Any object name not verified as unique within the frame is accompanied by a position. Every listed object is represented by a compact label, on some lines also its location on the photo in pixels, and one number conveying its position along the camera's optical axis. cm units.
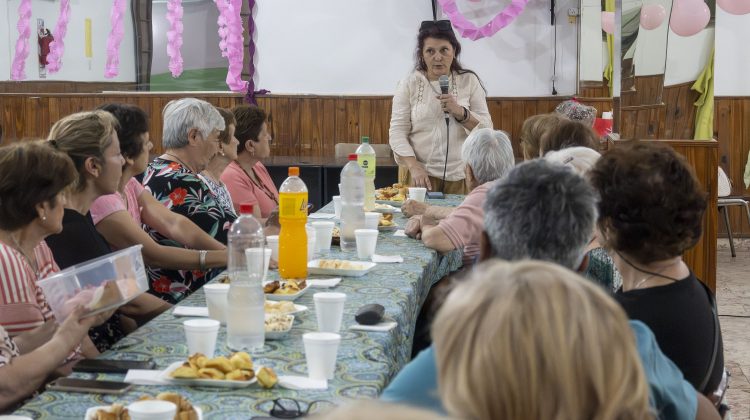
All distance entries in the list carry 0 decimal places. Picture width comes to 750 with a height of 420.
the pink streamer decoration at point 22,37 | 985
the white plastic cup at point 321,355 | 204
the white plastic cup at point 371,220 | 402
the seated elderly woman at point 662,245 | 213
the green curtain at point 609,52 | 868
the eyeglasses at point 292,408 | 183
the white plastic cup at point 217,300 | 244
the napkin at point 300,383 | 200
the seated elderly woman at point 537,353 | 105
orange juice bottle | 307
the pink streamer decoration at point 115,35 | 995
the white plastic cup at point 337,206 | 472
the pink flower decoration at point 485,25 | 914
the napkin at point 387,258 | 351
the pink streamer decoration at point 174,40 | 975
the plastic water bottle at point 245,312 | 226
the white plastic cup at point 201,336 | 213
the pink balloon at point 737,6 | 798
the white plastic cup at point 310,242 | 331
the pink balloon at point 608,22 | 852
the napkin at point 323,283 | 300
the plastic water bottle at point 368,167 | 479
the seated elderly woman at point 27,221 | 247
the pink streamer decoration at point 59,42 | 991
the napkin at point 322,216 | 463
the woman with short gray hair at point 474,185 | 364
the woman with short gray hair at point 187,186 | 384
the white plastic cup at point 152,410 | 165
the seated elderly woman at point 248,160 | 480
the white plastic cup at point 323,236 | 372
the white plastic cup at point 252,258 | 250
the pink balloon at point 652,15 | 631
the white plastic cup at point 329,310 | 238
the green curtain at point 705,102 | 568
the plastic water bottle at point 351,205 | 375
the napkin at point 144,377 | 200
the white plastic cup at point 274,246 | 327
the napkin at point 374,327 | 246
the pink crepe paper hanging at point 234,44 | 961
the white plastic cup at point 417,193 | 492
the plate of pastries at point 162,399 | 172
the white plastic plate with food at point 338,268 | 318
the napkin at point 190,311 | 262
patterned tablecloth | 190
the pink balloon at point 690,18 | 589
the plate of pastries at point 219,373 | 197
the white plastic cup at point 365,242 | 349
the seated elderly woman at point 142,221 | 349
